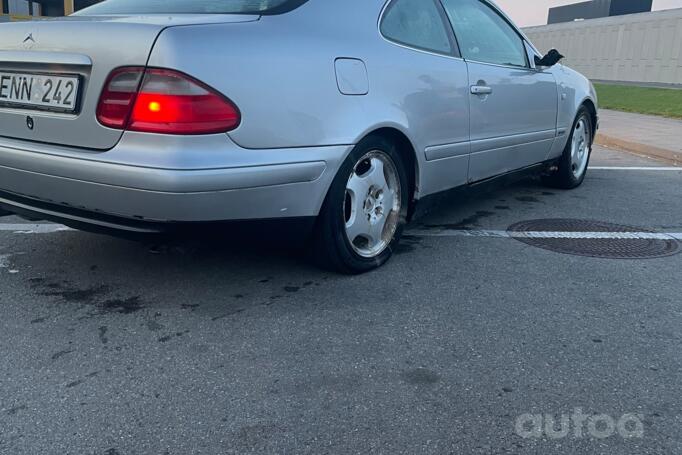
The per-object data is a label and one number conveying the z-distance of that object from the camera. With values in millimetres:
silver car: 2568
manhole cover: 4117
